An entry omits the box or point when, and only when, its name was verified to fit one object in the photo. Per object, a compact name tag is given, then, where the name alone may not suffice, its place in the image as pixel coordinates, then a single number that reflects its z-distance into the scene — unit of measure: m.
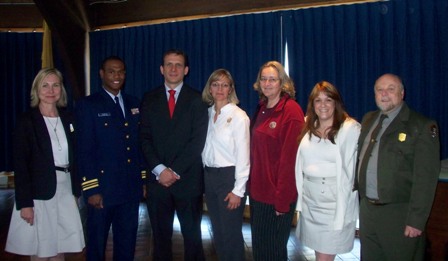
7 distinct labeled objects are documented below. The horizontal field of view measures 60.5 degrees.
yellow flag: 5.39
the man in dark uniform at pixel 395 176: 1.95
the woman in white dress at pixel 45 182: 2.15
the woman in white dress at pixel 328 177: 2.02
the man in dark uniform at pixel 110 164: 2.38
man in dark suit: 2.47
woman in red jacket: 2.15
